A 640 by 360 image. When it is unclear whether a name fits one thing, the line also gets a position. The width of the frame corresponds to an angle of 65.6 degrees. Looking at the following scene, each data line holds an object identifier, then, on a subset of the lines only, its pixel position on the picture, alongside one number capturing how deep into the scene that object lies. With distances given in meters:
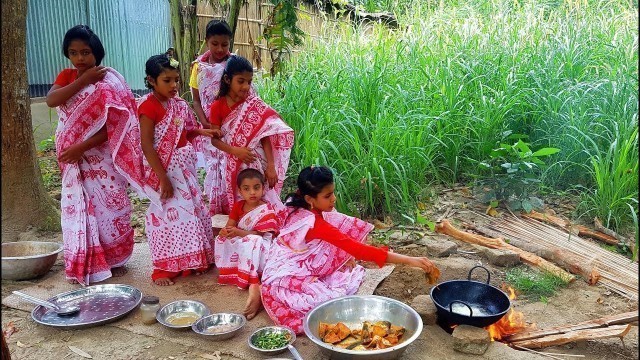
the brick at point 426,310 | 2.93
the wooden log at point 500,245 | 3.65
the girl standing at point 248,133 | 3.57
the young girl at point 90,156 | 3.30
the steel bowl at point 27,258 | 3.49
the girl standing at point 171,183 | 3.41
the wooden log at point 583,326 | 2.80
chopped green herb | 2.69
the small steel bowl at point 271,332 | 2.62
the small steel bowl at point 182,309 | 3.05
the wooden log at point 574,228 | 4.07
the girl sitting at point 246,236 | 3.36
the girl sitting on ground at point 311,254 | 2.88
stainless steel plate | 2.99
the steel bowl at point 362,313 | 2.69
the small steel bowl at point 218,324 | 2.79
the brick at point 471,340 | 2.65
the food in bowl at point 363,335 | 2.58
